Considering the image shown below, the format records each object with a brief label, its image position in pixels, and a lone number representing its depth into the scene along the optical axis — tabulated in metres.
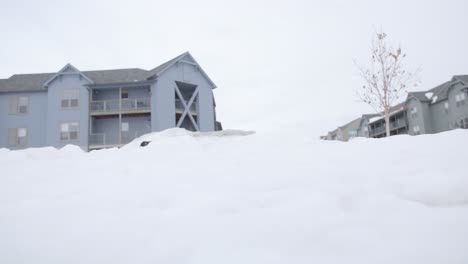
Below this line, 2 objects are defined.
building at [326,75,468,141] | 28.81
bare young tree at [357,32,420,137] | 17.94
